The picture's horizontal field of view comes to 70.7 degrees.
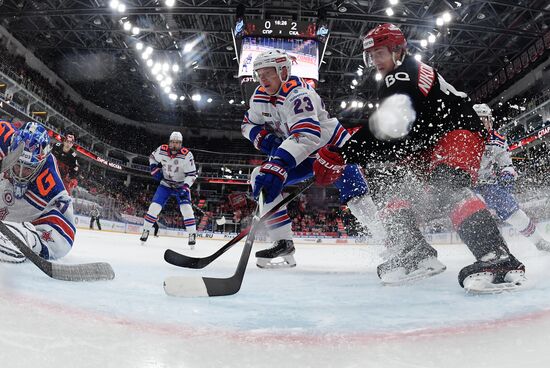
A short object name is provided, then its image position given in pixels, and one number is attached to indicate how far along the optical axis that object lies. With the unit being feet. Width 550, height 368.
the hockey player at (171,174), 18.30
